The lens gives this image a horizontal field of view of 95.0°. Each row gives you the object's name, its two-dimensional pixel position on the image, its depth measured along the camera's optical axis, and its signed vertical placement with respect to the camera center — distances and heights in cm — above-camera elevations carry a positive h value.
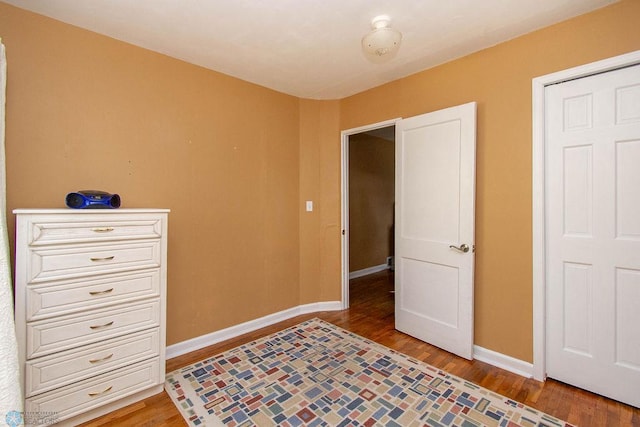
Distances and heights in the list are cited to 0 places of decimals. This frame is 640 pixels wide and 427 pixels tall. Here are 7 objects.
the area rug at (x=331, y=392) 174 -120
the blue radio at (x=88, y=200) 179 +8
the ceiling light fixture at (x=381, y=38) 188 +114
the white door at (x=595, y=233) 178 -11
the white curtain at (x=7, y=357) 107 -55
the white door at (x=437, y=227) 236 -11
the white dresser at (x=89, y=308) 156 -57
